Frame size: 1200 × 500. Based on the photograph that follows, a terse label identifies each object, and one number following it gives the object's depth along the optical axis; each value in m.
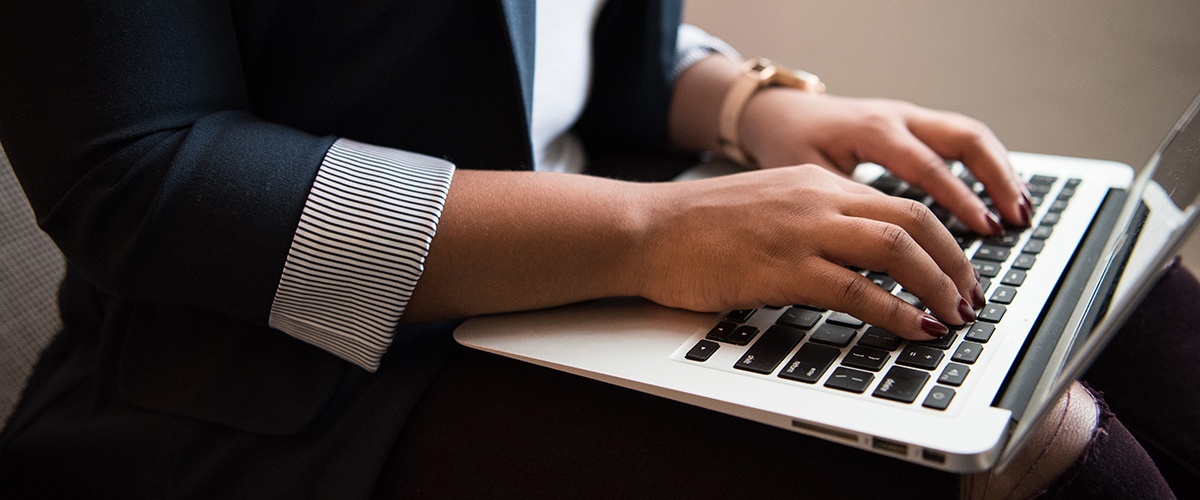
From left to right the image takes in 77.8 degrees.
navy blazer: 0.44
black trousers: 0.43
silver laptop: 0.35
